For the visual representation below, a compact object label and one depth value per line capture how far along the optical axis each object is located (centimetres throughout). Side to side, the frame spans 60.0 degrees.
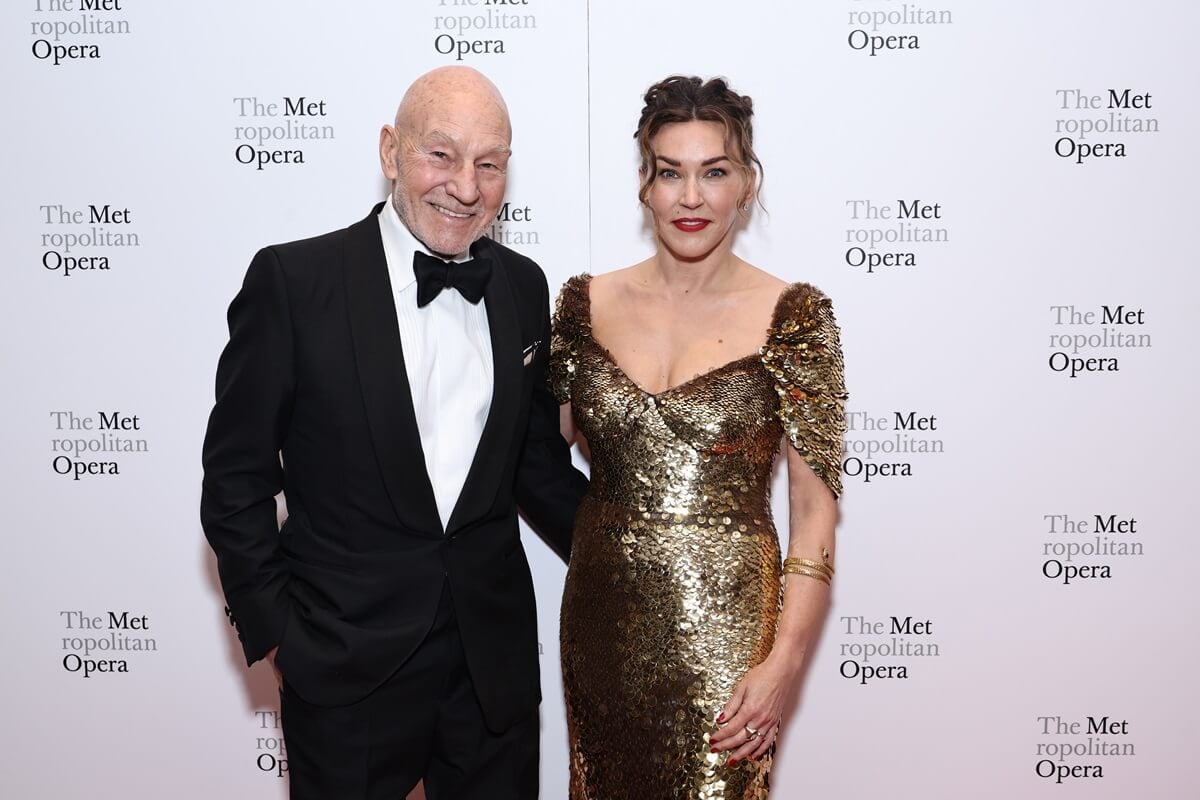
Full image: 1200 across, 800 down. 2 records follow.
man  193
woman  203
